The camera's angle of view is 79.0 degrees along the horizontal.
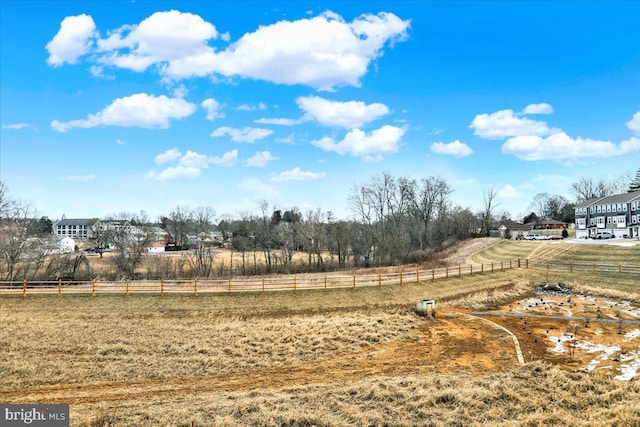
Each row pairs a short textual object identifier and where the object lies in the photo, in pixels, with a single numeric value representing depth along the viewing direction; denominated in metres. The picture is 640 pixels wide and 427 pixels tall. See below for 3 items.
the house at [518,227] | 93.63
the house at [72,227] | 129.75
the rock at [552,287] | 31.38
